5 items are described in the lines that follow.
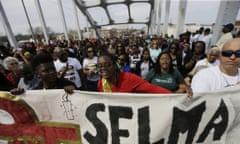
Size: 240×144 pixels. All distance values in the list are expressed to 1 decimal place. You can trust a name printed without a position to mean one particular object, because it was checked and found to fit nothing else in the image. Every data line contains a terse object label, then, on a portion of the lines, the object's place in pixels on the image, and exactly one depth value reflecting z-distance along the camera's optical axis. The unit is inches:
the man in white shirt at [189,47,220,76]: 111.8
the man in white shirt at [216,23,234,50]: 153.0
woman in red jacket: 69.5
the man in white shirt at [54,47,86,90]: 126.6
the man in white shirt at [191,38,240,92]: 60.2
